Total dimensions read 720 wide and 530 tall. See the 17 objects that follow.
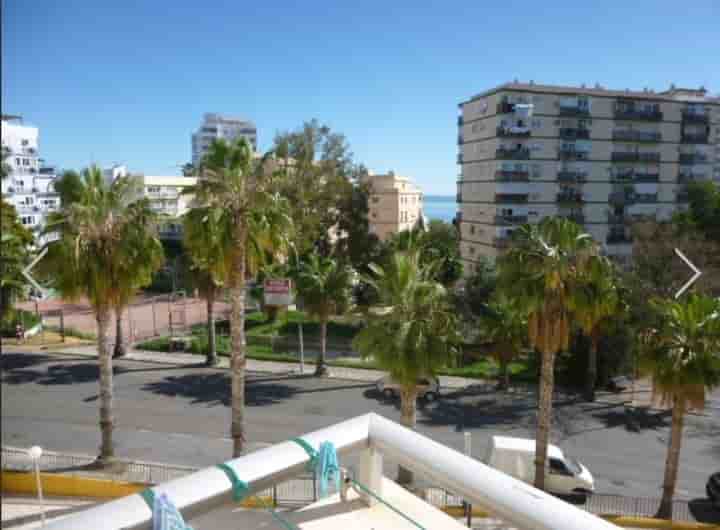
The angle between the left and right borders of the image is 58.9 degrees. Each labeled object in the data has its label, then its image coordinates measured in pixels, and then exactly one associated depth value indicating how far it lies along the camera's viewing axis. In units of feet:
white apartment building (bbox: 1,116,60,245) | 157.38
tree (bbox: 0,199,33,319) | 53.67
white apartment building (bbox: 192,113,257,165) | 452.76
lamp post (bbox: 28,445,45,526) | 31.58
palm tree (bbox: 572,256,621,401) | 48.60
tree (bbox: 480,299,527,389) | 76.59
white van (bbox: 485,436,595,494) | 51.57
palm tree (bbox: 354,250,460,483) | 47.11
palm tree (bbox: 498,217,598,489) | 48.78
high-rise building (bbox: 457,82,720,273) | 143.84
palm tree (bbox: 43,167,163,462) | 50.93
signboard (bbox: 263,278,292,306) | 94.17
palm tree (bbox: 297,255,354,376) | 86.58
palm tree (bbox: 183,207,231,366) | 49.21
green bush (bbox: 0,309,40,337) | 94.73
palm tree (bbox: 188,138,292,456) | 50.01
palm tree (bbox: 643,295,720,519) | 45.93
